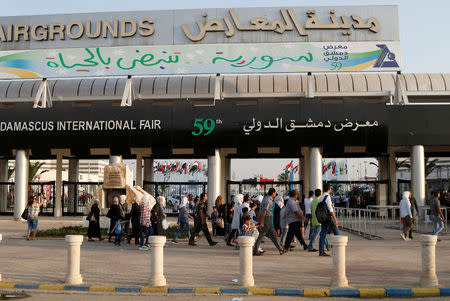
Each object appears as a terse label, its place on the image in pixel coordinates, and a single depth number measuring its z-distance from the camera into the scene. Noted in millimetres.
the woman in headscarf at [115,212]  16547
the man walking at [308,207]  15694
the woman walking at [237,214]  15211
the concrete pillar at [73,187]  34812
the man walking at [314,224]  13367
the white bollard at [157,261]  8961
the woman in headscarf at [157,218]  14805
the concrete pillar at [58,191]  33250
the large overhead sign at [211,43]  29656
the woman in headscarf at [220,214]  18656
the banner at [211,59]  29469
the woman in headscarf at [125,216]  16633
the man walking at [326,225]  12828
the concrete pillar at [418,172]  27141
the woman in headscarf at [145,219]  14984
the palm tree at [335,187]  89525
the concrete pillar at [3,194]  36531
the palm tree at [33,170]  47594
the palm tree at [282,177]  108375
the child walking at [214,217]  19750
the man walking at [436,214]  16581
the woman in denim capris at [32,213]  17953
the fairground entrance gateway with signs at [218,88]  27406
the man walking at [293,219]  13500
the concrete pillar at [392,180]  32812
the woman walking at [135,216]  15656
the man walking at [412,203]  18344
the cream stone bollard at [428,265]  8648
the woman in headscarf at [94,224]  17250
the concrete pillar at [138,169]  34781
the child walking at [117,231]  16219
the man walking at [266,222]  13211
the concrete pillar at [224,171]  33031
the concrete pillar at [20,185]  28984
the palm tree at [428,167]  52631
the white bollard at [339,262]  8680
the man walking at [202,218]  15402
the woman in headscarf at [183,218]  16750
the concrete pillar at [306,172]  31525
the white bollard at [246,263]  8883
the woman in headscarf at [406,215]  16906
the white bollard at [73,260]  9203
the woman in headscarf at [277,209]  16722
